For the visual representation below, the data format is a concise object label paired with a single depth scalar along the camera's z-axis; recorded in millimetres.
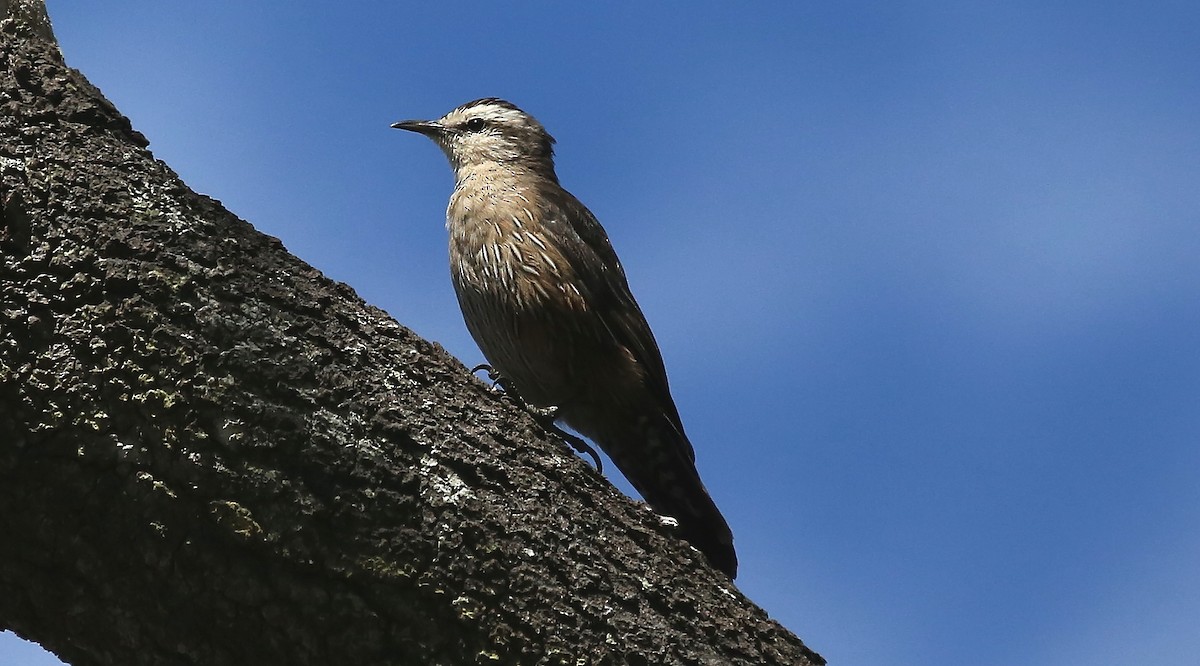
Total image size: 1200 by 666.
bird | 9492
